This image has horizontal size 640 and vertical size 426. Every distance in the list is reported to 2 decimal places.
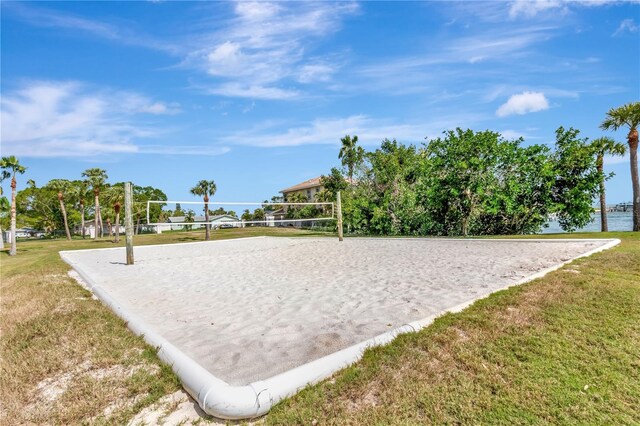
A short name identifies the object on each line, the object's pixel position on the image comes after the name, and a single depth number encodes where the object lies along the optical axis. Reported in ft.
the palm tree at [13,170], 70.64
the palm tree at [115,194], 112.98
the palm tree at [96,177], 121.49
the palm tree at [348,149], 128.71
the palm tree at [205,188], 117.08
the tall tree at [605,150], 61.41
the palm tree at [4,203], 93.61
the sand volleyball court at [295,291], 9.62
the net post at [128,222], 29.09
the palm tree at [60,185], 128.57
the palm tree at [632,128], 55.21
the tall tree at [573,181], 40.29
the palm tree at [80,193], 138.77
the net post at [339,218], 44.98
